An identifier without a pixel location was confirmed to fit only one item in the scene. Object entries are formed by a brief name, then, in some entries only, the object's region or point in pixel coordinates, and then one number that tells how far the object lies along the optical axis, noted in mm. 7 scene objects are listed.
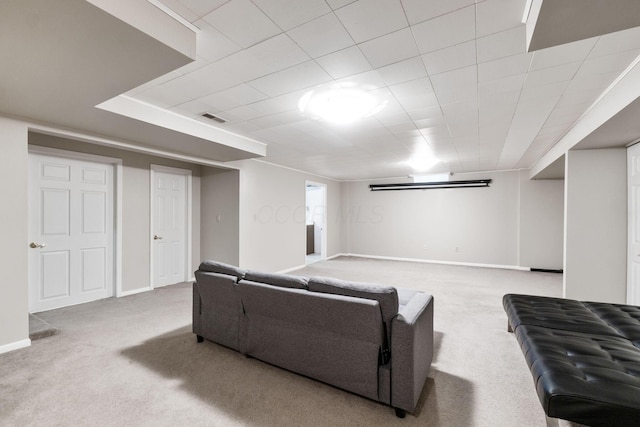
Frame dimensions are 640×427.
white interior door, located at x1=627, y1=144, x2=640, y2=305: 3033
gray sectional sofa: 1735
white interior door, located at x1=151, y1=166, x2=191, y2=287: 4672
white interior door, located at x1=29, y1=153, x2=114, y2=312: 3449
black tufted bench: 1155
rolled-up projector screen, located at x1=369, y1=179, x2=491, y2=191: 6720
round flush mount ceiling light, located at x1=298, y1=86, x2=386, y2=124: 2433
